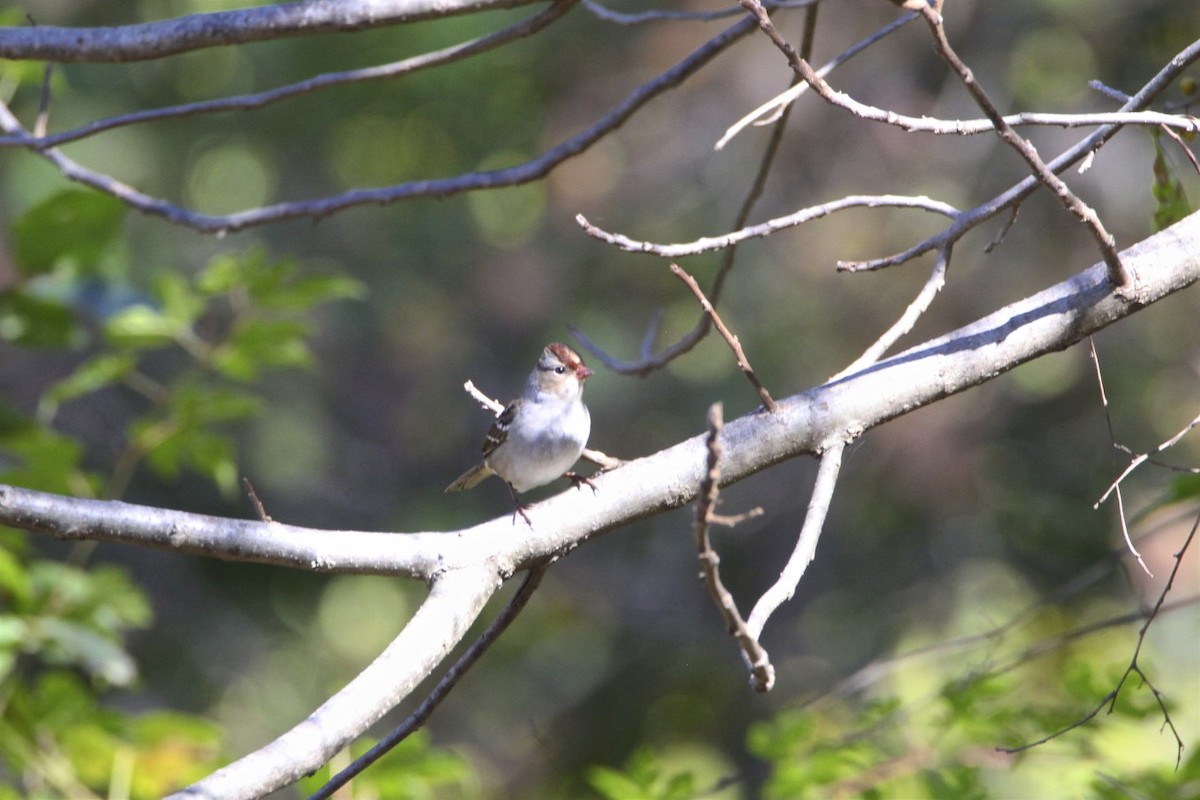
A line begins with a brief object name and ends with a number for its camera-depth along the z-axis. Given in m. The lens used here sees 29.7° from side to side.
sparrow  6.86
